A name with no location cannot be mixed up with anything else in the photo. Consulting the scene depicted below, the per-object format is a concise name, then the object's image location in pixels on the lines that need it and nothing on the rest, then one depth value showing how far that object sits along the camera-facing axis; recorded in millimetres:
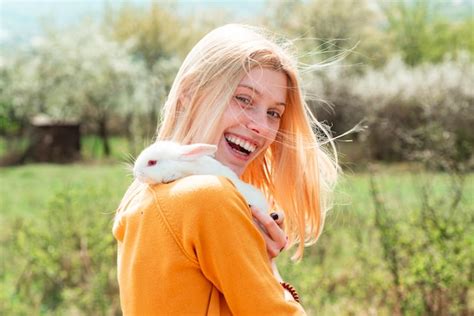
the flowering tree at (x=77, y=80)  18188
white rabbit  1572
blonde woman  1481
